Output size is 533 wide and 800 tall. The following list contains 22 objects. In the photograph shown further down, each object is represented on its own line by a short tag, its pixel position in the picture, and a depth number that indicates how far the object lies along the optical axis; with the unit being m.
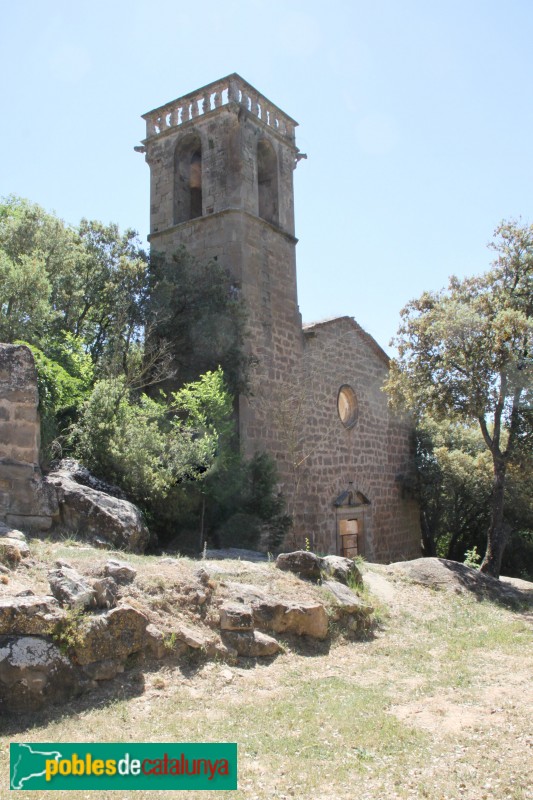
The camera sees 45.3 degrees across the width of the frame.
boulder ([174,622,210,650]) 5.99
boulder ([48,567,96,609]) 5.48
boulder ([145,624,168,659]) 5.77
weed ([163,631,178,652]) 5.86
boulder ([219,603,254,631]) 6.43
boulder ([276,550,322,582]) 8.32
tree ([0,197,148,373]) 12.05
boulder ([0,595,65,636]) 5.06
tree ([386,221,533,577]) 11.66
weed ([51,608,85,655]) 5.19
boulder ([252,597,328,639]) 6.90
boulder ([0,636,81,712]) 4.84
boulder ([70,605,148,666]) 5.27
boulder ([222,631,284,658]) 6.36
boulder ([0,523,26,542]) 7.09
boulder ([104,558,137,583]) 6.24
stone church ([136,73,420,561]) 14.95
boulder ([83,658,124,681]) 5.28
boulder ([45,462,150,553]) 8.46
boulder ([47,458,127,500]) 9.23
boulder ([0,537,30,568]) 6.17
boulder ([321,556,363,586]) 8.70
